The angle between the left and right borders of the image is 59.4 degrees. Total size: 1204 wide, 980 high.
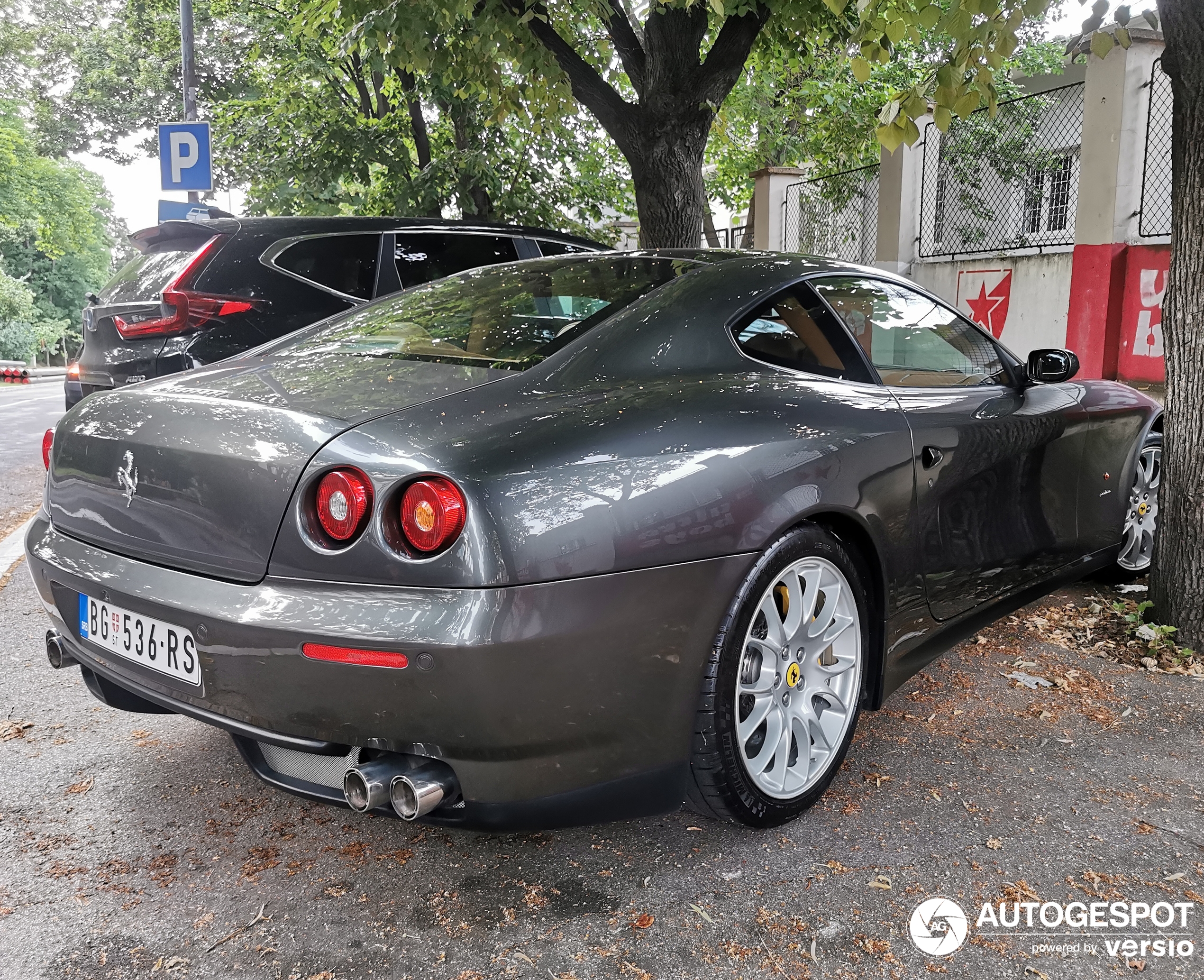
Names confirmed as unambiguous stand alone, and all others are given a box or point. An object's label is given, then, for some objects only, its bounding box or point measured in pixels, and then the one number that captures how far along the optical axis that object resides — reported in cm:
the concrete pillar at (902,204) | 1169
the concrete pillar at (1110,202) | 880
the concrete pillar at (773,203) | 1479
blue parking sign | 1085
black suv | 612
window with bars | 1235
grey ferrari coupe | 197
